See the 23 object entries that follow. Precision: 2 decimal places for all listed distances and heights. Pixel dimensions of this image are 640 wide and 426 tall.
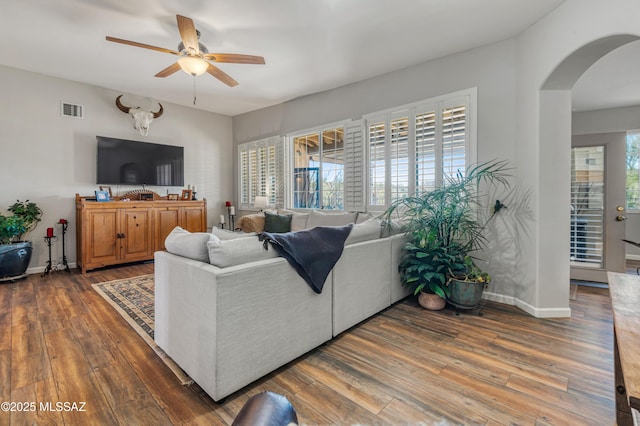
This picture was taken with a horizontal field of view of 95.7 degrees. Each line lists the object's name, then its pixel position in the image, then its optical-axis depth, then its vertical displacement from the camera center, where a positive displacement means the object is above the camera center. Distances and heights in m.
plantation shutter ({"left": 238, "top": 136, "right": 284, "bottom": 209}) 5.48 +0.74
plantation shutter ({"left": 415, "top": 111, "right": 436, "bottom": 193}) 3.55 +0.70
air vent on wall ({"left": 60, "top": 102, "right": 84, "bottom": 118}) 4.39 +1.50
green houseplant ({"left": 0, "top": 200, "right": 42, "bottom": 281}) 3.62 -0.44
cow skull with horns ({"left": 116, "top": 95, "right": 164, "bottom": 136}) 4.81 +1.53
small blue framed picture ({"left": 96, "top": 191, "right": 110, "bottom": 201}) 4.41 +0.18
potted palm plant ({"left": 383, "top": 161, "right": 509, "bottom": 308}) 2.79 -0.38
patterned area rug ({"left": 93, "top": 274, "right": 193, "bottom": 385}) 2.05 -1.00
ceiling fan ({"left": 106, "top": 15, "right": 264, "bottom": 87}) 2.63 +1.51
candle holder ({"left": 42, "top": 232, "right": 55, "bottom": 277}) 4.15 -0.80
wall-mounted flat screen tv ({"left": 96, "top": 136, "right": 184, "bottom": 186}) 4.72 +0.78
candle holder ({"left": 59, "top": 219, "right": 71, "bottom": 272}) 4.38 -0.70
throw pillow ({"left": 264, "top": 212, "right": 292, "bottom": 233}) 4.53 -0.24
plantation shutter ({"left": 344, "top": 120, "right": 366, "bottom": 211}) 4.27 +0.60
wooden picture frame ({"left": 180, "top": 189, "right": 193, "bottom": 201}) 5.43 +0.24
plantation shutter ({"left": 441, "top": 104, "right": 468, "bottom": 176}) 3.33 +0.81
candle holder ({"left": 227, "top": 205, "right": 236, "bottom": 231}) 6.21 -0.16
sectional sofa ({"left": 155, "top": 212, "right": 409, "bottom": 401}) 1.55 -0.63
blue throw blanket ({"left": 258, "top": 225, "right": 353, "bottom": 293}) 1.89 -0.29
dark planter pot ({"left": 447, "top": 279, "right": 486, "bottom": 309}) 2.73 -0.81
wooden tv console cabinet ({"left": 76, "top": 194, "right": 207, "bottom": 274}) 4.21 -0.31
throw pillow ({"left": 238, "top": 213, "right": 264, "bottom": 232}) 4.60 -0.25
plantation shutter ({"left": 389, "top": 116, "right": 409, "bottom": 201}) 3.79 +0.67
